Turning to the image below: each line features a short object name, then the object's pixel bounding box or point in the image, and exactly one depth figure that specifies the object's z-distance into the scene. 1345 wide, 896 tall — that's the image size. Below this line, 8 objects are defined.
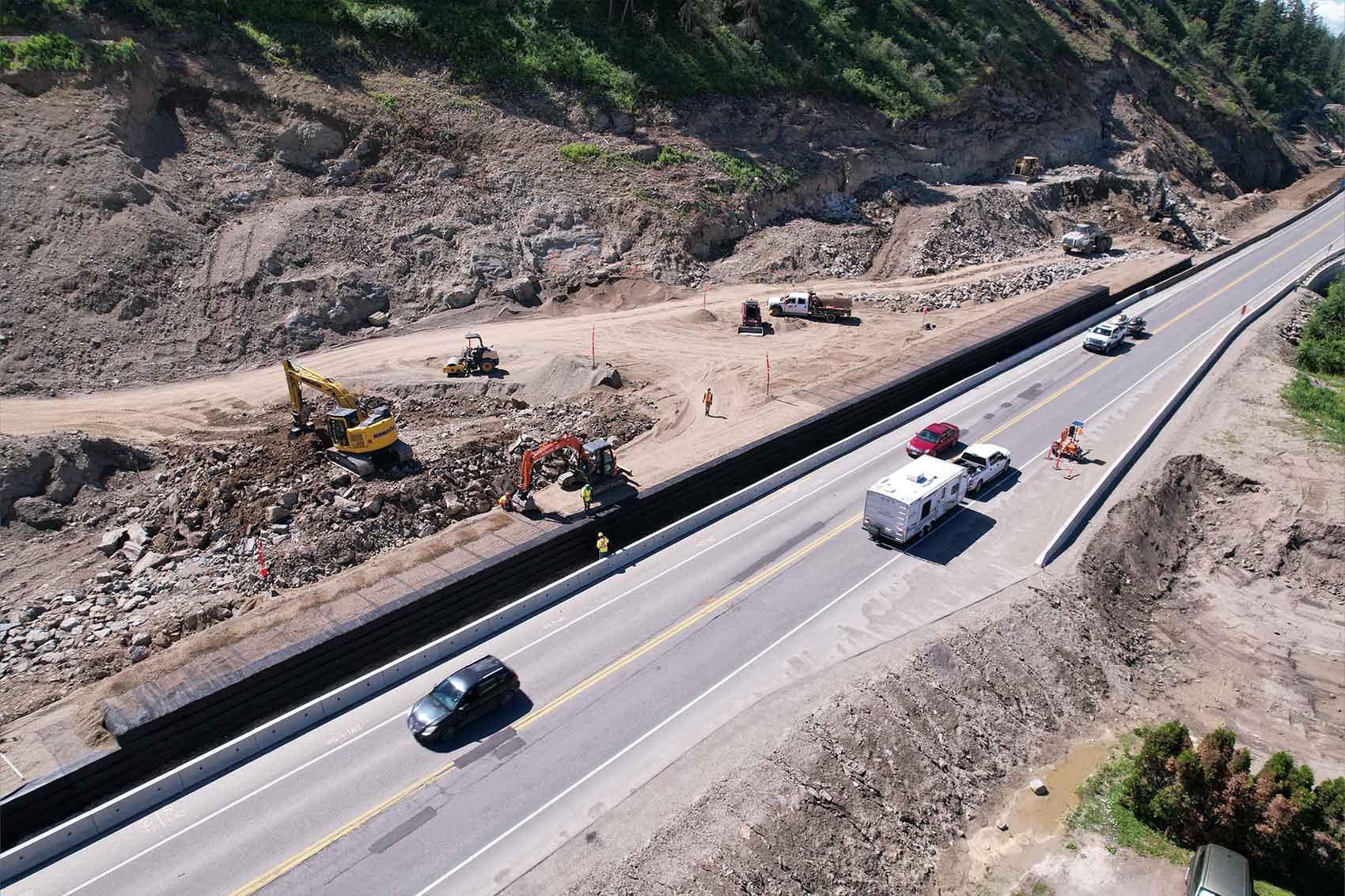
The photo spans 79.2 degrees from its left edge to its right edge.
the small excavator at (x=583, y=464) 26.73
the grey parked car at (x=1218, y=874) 16.61
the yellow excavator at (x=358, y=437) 30.22
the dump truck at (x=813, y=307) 47.47
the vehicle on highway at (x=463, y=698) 18.30
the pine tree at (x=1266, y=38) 120.44
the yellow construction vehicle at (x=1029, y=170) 69.19
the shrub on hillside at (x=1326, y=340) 45.91
